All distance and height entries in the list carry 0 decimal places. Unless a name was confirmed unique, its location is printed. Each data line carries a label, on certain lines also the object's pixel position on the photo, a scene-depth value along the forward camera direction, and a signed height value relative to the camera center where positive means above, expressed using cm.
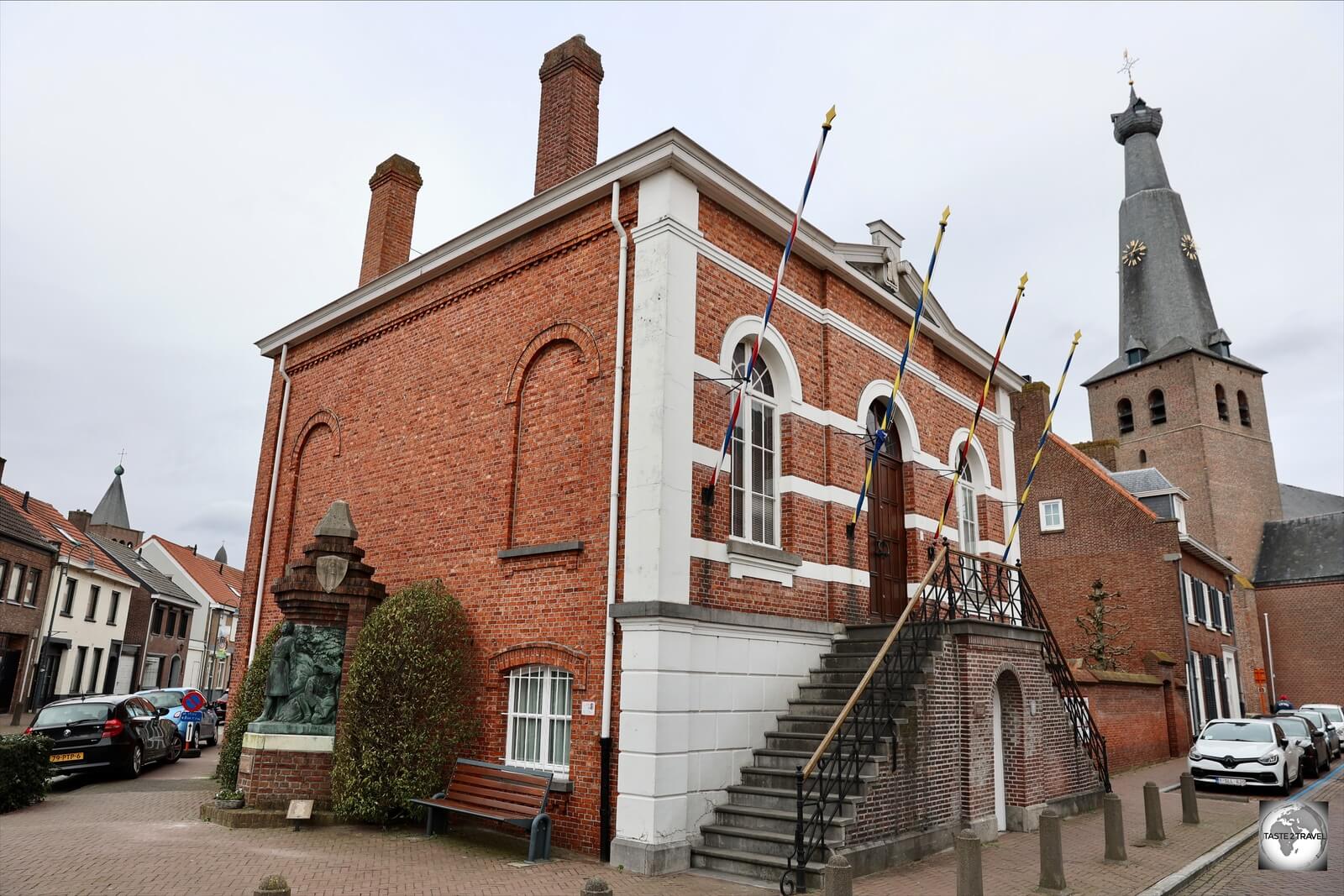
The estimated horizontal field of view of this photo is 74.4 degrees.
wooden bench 888 -131
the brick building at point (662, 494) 928 +228
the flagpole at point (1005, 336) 1331 +519
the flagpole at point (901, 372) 1149 +392
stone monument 1030 -6
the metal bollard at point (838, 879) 585 -127
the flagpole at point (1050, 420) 1381 +410
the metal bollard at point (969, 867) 670 -134
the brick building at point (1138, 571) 2455 +345
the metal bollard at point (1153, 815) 1048 -145
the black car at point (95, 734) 1371 -115
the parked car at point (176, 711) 2069 -113
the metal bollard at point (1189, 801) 1185 -145
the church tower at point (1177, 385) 4316 +1569
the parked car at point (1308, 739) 1847 -95
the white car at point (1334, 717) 2442 -67
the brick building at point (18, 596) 2977 +209
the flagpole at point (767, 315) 999 +408
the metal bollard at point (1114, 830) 939 -146
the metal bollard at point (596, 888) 502 -118
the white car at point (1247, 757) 1588 -116
